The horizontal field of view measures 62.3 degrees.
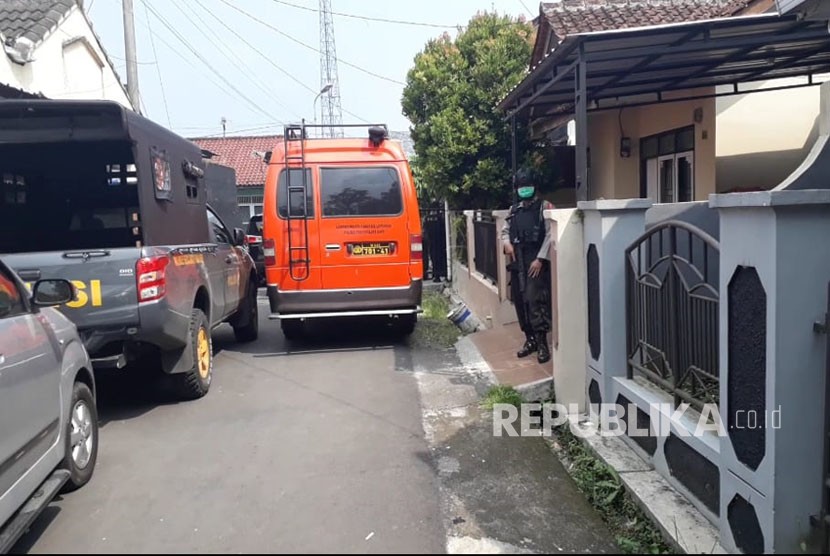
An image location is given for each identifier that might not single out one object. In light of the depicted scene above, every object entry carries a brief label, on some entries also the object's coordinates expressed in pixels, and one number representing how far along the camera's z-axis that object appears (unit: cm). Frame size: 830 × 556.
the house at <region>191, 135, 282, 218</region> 3014
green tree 1220
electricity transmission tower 2441
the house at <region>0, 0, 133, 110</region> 1236
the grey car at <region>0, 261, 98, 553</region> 337
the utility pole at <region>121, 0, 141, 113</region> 1369
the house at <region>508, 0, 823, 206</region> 891
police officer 645
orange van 831
